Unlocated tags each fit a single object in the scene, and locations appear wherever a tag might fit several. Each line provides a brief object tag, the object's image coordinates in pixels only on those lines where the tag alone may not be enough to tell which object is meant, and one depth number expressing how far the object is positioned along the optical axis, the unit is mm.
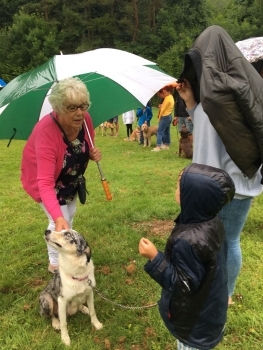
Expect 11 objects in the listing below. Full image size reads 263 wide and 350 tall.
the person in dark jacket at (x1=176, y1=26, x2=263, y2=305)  2162
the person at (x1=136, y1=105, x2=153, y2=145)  12758
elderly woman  2936
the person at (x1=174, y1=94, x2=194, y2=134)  9312
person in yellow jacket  10406
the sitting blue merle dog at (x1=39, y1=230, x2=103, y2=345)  2828
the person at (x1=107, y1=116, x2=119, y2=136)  15406
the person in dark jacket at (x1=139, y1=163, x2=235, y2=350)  1802
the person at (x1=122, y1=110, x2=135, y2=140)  14164
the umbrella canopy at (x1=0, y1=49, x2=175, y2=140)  3338
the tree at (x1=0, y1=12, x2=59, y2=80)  38281
